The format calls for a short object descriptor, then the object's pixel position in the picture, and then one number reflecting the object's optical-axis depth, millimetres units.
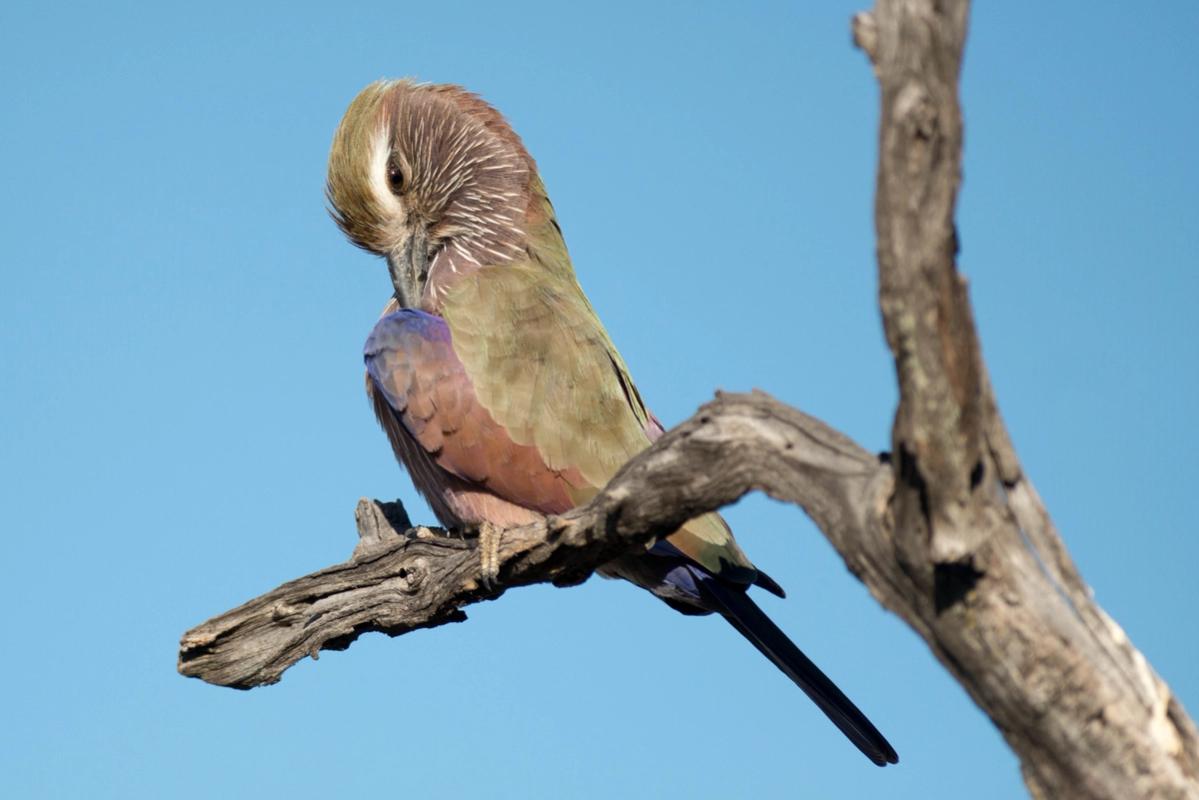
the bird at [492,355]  10062
